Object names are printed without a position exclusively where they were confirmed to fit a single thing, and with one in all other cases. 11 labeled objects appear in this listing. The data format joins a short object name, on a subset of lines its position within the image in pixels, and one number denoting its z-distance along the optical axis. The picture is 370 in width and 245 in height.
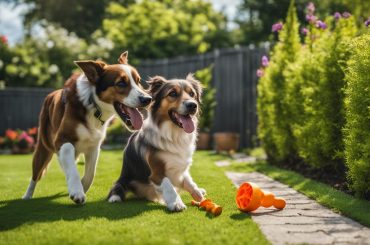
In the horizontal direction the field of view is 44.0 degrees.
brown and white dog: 4.53
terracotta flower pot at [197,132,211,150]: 12.66
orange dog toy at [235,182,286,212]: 4.09
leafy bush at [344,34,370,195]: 4.59
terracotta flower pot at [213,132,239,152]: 11.52
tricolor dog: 4.78
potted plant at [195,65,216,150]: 12.59
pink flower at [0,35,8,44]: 10.96
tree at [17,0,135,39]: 33.12
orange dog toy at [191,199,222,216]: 4.04
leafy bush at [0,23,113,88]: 17.89
